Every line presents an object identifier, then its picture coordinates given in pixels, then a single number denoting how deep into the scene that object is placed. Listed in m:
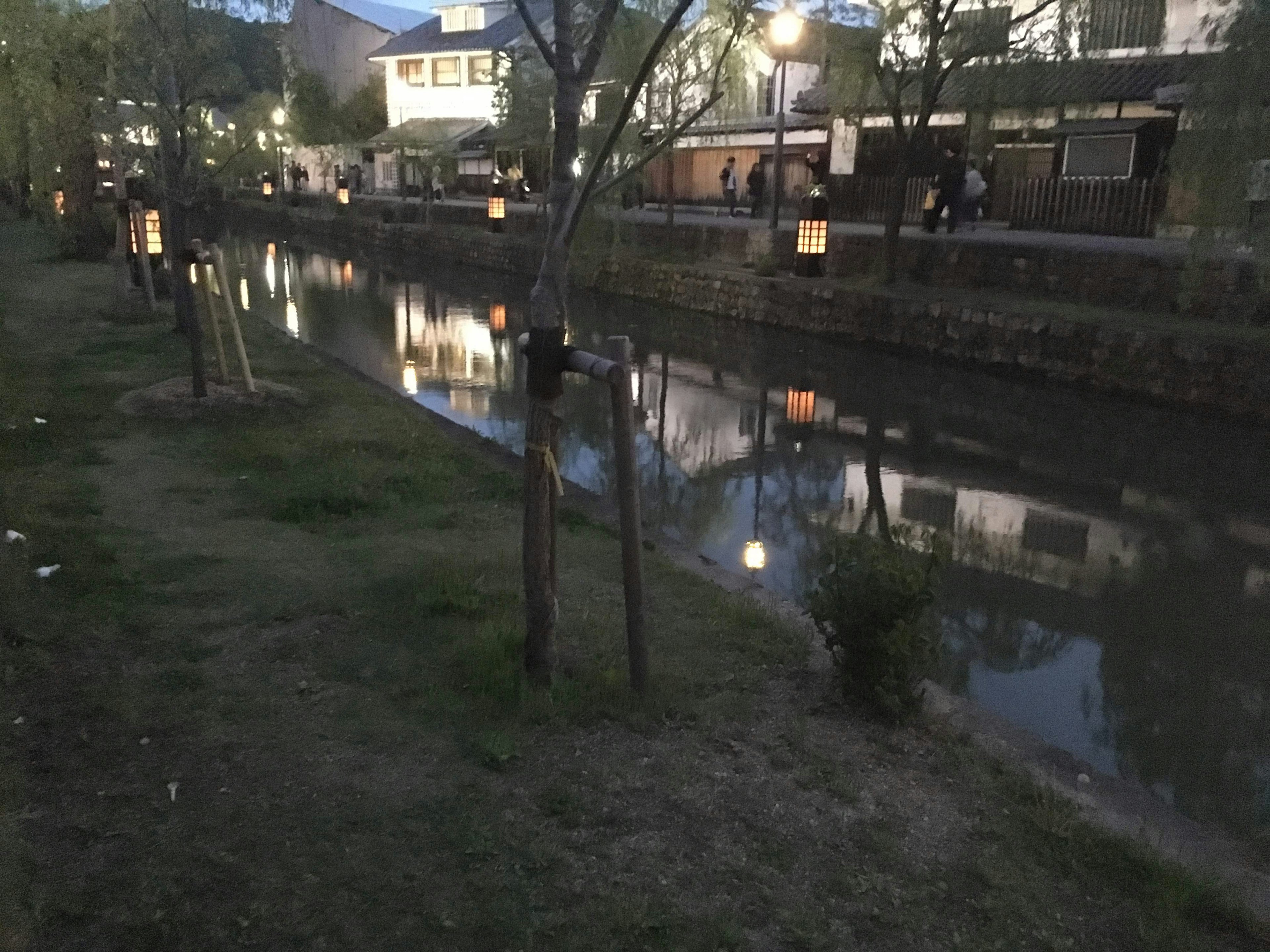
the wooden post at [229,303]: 9.34
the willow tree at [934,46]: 15.74
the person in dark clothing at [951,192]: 20.22
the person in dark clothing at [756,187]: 28.53
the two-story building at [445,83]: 43.97
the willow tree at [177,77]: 10.41
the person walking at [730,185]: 28.70
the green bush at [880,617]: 4.22
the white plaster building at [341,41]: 52.50
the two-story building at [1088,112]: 16.85
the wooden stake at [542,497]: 4.07
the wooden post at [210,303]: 9.18
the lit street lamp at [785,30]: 16.31
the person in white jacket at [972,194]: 20.72
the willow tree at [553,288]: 3.94
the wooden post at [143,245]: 14.52
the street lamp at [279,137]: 43.19
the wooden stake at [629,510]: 4.03
